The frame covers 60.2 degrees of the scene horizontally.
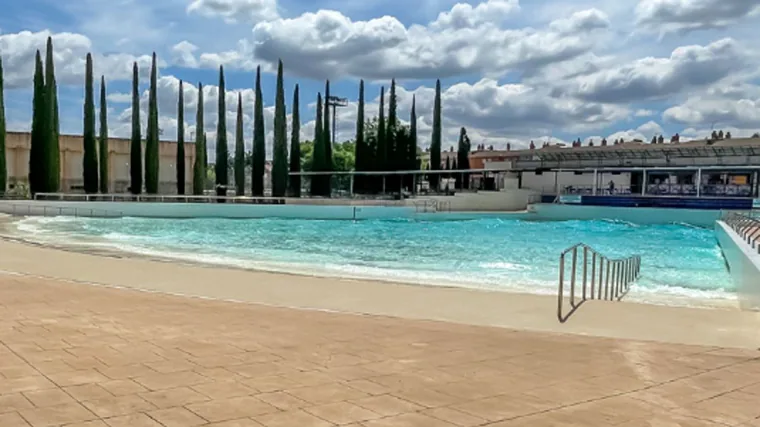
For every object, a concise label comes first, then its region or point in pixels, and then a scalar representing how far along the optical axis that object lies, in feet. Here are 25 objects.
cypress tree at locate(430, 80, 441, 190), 209.97
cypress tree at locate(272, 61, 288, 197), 175.02
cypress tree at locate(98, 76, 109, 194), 152.99
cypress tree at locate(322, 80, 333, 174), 189.65
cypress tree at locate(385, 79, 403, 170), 200.64
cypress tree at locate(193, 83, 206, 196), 168.45
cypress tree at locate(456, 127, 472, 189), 222.69
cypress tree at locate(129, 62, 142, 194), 158.51
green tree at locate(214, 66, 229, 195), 176.07
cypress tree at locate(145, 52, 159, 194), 158.20
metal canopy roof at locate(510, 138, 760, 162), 167.63
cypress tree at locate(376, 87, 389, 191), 195.00
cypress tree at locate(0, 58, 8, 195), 128.26
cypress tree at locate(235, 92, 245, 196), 179.42
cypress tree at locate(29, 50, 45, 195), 133.69
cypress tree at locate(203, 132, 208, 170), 174.29
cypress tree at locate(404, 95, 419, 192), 206.39
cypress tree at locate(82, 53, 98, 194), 148.46
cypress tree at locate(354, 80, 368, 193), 193.99
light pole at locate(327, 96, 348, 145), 259.39
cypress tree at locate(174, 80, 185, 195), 165.58
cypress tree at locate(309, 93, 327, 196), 186.39
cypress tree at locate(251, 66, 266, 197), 174.19
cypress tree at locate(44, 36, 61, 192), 134.21
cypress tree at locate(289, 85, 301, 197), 183.73
